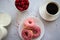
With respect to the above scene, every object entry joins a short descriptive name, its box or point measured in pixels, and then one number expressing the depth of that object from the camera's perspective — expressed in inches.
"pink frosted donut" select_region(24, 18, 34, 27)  34.1
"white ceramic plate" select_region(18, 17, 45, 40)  35.5
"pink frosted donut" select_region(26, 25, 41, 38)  34.5
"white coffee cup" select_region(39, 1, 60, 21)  34.9
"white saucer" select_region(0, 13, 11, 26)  35.7
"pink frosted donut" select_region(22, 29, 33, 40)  33.3
